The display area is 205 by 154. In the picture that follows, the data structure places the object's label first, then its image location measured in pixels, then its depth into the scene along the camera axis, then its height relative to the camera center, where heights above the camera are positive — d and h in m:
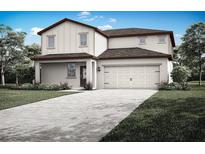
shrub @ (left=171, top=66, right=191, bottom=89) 11.69 +0.17
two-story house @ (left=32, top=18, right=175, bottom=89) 11.55 +1.37
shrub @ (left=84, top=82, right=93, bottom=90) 11.11 -0.59
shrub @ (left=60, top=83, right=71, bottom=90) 11.40 -0.60
